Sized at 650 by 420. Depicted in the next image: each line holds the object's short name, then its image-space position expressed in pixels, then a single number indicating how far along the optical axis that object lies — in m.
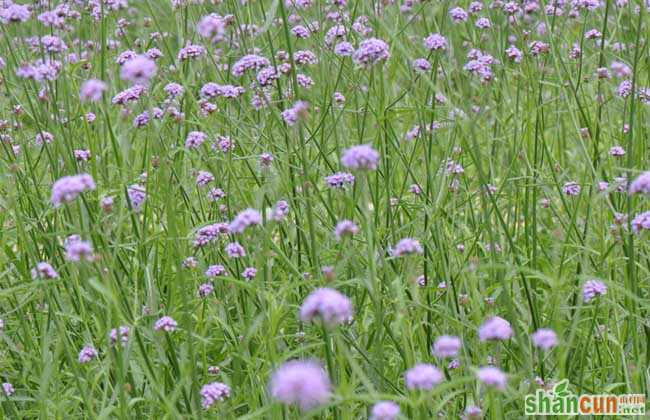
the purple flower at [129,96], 5.02
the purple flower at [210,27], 4.02
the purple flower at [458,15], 5.88
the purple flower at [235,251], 4.37
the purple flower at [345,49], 5.27
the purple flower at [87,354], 4.17
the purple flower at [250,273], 4.34
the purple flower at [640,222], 3.97
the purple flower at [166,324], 4.10
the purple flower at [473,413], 3.35
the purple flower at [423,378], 2.77
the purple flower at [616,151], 5.32
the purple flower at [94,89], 3.58
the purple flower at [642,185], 3.48
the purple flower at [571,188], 5.11
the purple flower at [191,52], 5.34
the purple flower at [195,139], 4.98
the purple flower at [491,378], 2.75
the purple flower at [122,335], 3.43
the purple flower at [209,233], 4.60
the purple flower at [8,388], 4.37
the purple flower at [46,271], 3.80
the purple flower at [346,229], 3.48
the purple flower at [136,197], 4.69
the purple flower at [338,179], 4.74
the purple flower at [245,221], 3.65
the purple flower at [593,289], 3.94
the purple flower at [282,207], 4.43
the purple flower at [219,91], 5.20
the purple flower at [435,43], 5.00
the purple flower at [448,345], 3.01
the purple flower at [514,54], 5.53
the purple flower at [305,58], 5.67
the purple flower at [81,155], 5.20
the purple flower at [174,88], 5.16
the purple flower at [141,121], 5.10
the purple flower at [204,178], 5.25
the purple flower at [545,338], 3.12
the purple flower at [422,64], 5.14
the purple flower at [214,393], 3.71
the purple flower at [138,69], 3.46
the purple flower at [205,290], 4.53
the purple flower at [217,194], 5.18
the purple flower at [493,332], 3.12
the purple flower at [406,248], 3.52
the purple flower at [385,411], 2.72
